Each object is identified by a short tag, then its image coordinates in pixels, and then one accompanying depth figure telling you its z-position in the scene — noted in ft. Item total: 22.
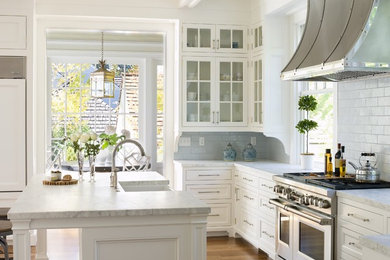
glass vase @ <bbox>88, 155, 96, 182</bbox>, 14.89
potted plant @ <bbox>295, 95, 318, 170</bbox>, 17.38
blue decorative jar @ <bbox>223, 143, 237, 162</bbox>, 21.83
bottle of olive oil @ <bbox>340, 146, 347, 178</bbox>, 14.85
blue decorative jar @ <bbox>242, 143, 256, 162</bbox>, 21.66
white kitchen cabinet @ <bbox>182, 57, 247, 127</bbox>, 21.43
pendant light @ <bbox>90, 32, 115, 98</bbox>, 18.07
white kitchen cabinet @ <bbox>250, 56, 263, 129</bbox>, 20.66
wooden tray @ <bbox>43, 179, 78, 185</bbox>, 14.26
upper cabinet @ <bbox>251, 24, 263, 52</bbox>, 20.71
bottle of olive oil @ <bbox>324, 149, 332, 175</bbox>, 15.58
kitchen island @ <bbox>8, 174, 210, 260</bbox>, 10.00
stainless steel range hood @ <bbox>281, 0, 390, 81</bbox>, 12.41
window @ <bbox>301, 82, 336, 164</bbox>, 18.12
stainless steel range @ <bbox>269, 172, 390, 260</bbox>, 12.78
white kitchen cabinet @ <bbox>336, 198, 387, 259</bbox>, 11.09
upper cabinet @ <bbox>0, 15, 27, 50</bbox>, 19.72
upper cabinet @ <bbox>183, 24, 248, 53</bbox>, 21.38
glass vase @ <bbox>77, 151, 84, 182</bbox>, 15.07
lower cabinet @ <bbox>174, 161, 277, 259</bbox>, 19.92
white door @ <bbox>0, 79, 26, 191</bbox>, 19.77
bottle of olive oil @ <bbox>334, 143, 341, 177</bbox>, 15.06
